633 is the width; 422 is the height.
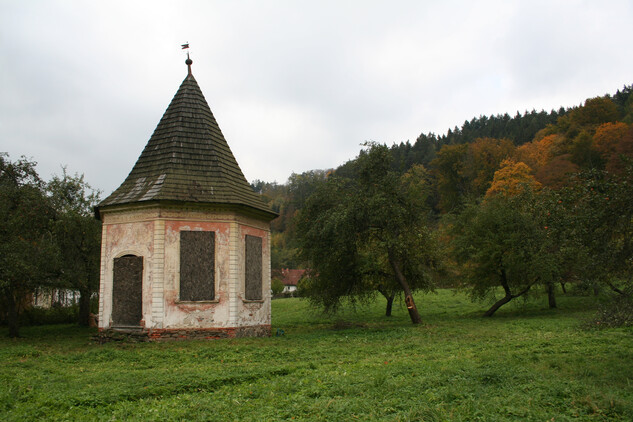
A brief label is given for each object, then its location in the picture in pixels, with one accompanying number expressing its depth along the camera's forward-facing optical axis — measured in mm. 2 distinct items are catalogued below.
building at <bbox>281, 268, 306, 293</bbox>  76625
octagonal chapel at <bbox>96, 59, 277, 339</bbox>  16516
